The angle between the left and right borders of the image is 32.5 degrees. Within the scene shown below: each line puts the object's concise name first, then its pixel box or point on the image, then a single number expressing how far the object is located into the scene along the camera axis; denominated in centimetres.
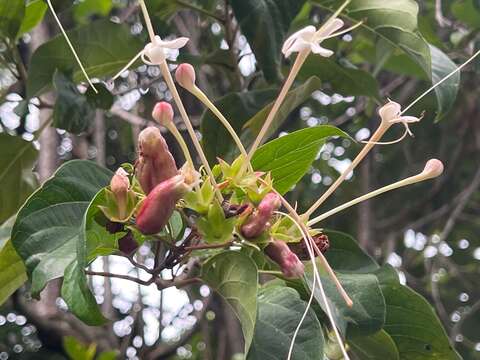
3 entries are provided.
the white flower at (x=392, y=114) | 68
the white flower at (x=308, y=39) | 64
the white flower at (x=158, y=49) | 63
